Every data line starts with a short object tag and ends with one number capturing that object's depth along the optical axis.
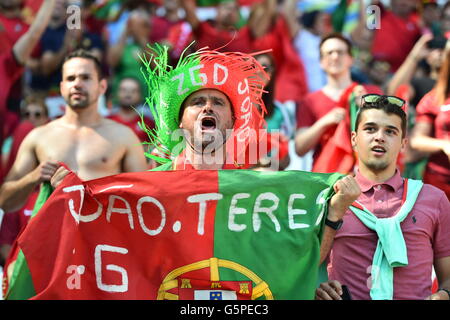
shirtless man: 12.87
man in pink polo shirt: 9.33
